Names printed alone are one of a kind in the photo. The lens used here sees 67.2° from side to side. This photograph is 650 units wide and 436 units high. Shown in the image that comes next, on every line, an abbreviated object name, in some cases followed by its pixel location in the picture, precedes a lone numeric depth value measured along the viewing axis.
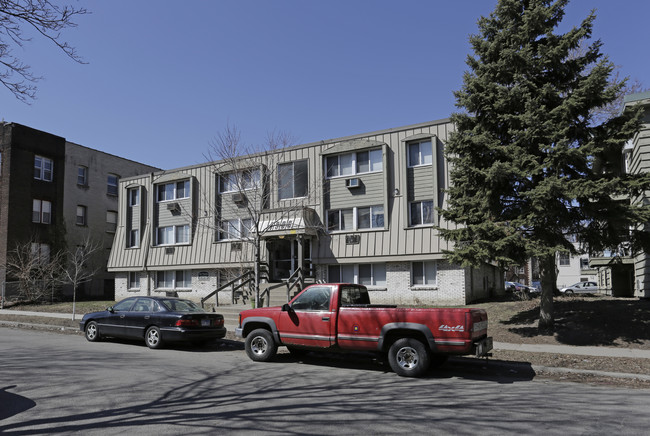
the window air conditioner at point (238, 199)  24.50
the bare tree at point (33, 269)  28.33
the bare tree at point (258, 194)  20.33
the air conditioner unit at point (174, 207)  28.48
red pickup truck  8.87
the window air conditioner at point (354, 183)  23.23
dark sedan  12.46
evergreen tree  12.08
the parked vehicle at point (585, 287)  44.68
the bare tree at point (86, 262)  33.22
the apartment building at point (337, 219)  21.58
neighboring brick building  31.59
